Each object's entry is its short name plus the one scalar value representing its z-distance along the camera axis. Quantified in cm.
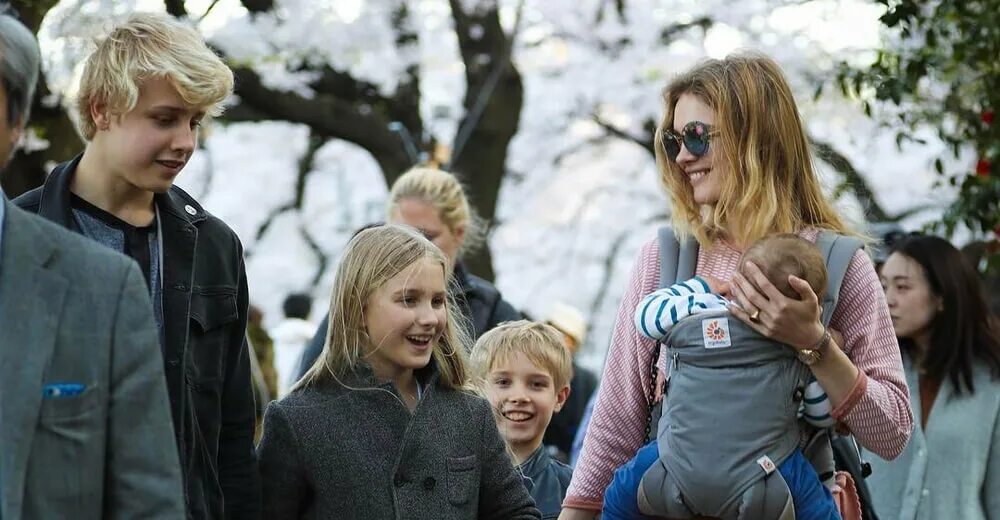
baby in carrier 350
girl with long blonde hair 386
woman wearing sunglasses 357
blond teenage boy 348
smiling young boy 523
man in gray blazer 265
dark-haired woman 597
